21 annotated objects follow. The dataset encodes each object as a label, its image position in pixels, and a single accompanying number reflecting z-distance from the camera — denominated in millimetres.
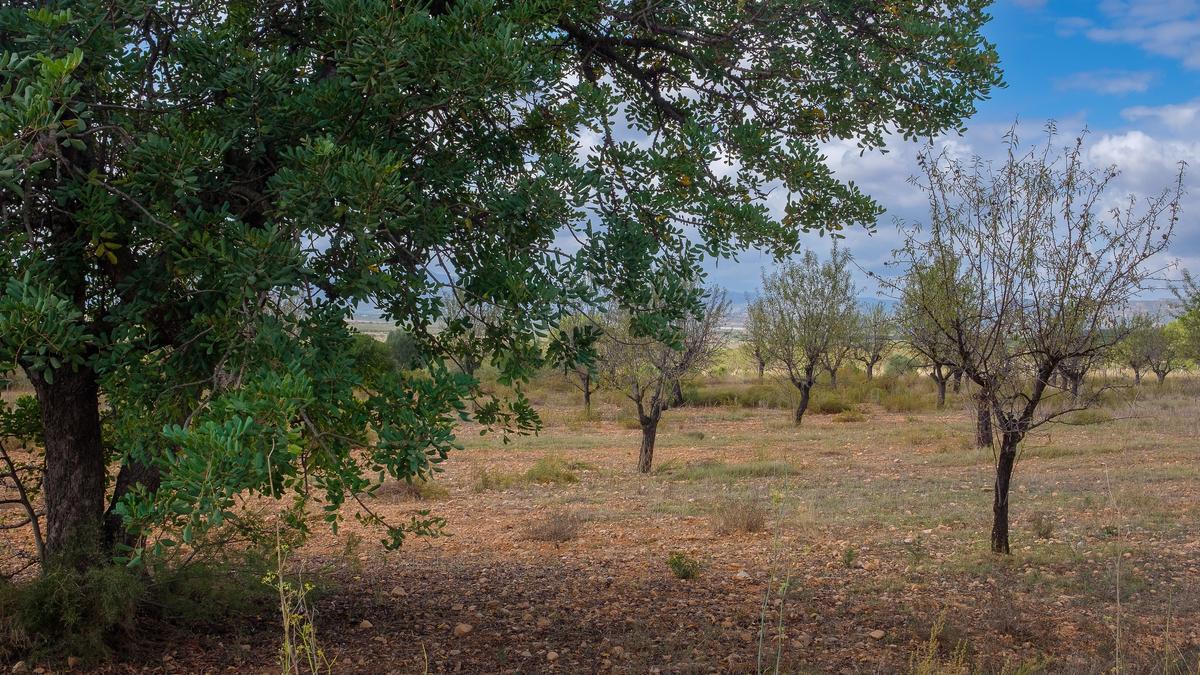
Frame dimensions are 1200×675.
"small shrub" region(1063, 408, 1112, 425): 24252
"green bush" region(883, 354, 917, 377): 46188
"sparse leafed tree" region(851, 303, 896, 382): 37656
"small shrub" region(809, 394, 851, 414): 32938
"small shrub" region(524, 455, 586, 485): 15891
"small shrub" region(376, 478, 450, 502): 13742
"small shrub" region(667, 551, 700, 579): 7922
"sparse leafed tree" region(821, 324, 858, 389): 32906
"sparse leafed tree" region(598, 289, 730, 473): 17312
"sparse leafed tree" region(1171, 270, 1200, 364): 31453
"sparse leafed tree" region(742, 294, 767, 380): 34125
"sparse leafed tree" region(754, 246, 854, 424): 31688
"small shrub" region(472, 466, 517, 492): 15076
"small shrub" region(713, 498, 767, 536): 10484
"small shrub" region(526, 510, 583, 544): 10250
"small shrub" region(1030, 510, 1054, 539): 9875
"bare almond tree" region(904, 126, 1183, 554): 8188
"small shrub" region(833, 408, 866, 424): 29484
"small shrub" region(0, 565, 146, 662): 5078
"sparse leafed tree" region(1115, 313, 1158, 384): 40938
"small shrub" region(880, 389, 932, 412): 33406
